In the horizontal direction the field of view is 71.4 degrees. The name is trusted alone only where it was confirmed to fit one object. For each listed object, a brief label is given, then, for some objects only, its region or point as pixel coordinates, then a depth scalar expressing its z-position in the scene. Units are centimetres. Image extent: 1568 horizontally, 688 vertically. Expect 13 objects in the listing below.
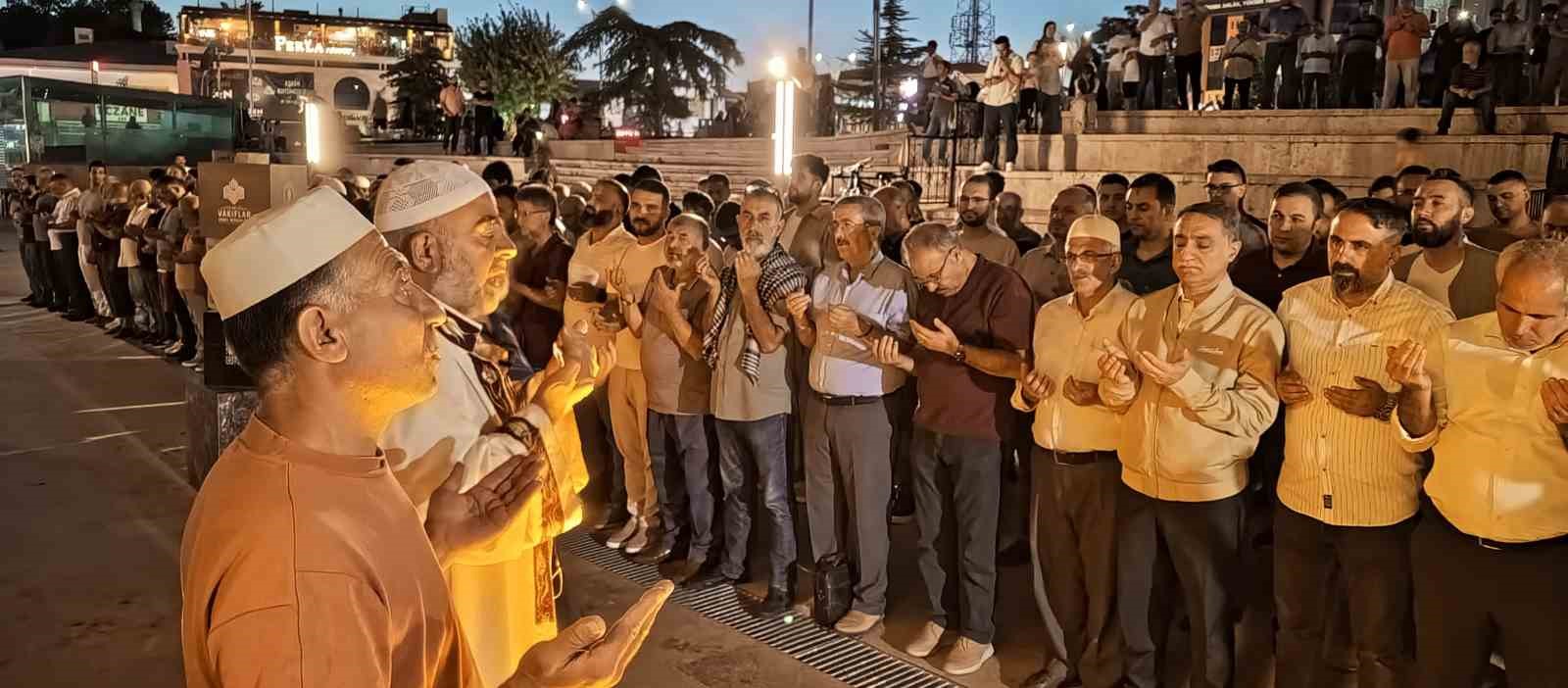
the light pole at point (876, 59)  2802
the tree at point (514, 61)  2852
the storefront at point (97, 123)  2903
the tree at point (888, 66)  3812
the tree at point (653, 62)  3678
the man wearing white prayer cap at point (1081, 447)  442
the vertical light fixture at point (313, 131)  912
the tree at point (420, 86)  3681
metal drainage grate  480
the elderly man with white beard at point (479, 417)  256
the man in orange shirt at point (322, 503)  140
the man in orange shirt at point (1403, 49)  1307
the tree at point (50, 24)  6184
